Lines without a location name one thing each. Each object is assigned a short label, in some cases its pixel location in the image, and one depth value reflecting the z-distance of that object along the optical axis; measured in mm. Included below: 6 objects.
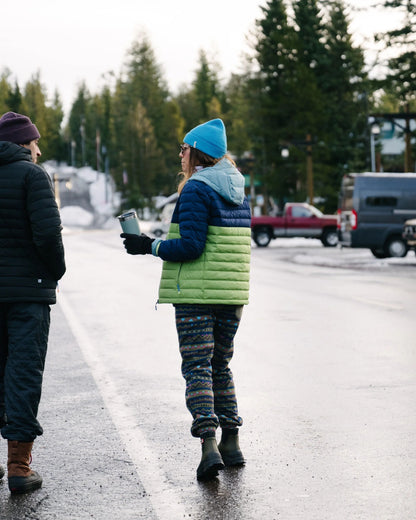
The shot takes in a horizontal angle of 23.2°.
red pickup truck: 41375
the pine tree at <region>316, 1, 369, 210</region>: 75375
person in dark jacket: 5168
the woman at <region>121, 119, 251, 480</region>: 5266
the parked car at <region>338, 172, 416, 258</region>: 29031
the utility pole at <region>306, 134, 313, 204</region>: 51716
